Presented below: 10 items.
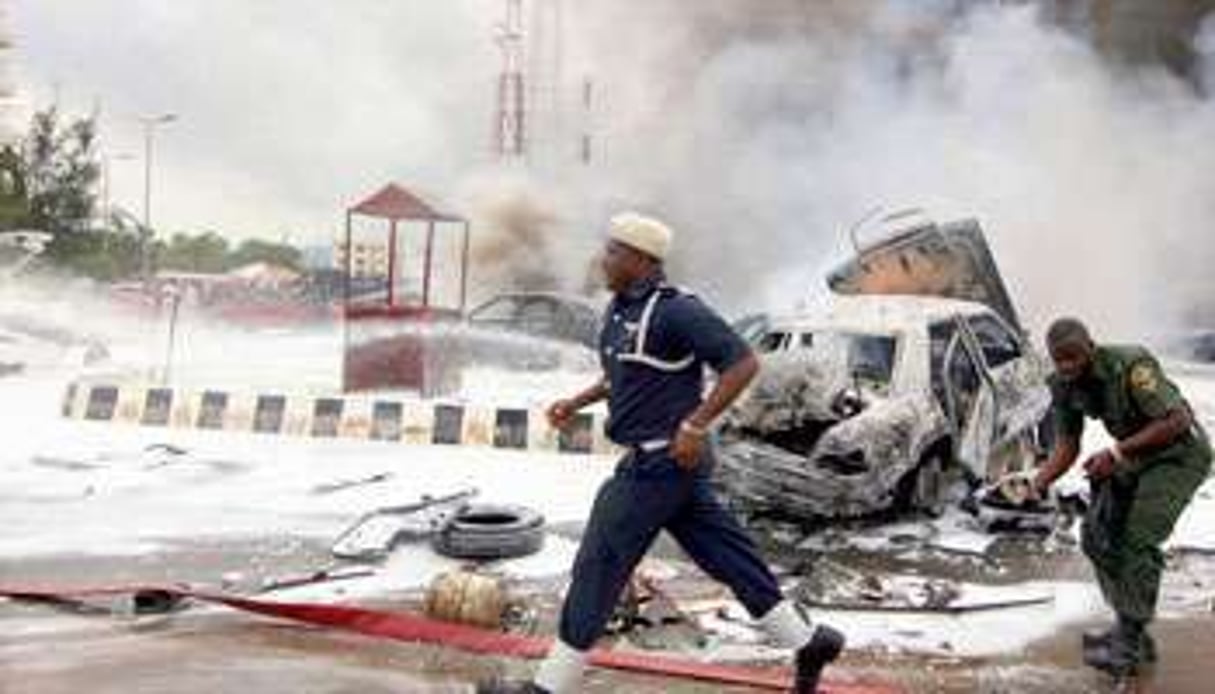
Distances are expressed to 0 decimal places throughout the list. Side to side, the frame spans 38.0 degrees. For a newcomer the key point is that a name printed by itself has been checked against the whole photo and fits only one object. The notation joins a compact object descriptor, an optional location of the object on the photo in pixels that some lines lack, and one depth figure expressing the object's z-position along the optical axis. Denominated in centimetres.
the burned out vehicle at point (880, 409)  1066
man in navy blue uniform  617
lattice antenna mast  2961
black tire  970
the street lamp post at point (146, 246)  4314
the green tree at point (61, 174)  4644
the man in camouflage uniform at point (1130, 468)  705
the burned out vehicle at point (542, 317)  2272
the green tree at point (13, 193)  4256
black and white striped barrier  1463
